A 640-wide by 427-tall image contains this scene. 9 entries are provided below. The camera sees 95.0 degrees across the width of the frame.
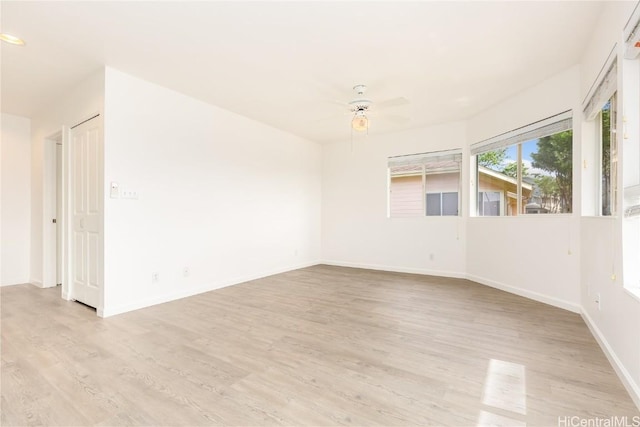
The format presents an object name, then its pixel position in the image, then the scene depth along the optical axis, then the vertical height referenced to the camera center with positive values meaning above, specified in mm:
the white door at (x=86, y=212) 3281 +17
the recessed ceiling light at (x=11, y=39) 2580 +1568
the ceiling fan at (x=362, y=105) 3348 +1314
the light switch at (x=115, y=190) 3227 +256
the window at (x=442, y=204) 5246 +140
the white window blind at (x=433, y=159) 5188 +974
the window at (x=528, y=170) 3475 +571
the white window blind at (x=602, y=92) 2178 +999
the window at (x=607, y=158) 2186 +446
